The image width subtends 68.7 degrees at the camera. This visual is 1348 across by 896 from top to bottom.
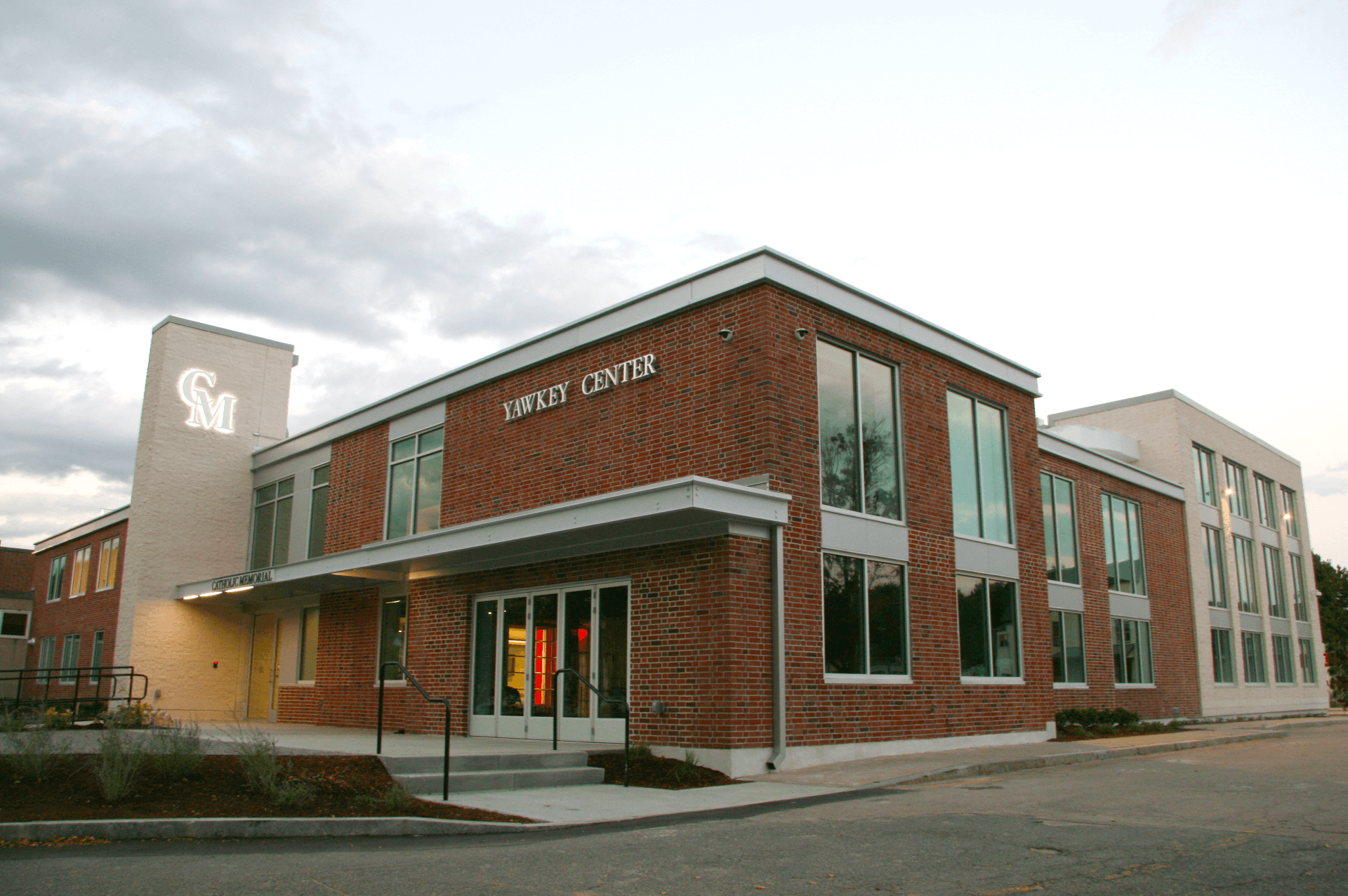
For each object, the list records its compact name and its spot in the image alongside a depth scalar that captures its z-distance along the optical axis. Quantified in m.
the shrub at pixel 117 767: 8.73
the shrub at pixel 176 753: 9.54
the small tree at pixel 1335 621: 47.78
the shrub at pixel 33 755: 9.58
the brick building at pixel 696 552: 13.05
